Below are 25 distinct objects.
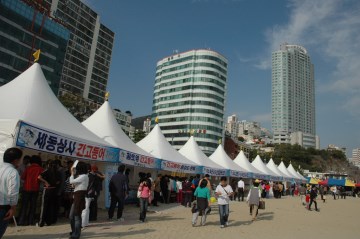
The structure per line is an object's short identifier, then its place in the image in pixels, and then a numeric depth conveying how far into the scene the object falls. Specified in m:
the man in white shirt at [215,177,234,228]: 9.30
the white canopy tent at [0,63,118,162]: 7.37
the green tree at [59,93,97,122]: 41.41
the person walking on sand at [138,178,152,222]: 9.12
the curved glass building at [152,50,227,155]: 87.50
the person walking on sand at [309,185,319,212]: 17.67
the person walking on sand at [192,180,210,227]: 8.99
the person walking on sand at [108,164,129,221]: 8.95
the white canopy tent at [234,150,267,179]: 27.92
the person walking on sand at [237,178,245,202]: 20.89
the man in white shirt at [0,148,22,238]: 3.86
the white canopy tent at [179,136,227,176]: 20.22
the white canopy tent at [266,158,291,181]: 35.50
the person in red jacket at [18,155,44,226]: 7.18
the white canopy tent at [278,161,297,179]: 38.93
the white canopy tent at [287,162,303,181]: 40.94
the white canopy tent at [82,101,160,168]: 12.48
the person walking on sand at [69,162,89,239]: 6.09
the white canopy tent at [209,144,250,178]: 23.91
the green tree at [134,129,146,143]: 61.97
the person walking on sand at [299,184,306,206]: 23.06
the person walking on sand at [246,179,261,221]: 11.23
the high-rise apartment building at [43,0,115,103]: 68.88
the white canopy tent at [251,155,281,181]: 31.60
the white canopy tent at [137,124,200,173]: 16.06
